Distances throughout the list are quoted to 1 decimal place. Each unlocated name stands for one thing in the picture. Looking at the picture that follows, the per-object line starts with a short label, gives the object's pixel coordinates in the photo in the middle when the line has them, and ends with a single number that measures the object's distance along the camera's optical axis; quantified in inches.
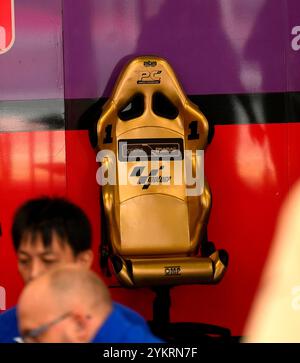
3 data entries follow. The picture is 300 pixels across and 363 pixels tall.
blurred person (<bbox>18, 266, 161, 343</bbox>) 258.7
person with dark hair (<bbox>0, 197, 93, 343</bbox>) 308.5
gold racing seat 373.2
